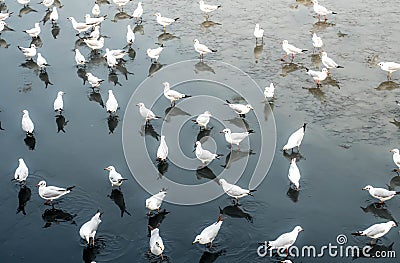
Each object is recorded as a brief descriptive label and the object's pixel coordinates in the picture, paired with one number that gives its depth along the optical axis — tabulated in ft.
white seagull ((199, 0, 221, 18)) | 79.30
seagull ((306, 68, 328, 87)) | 61.26
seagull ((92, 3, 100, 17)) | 79.10
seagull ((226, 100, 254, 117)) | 56.13
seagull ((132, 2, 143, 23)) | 78.64
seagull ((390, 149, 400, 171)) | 47.96
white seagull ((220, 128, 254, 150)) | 51.61
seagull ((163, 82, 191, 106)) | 58.70
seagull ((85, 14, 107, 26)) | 75.67
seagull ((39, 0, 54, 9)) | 83.87
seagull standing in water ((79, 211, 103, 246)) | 40.19
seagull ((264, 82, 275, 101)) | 58.75
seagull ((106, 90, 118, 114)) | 57.26
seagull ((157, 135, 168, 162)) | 49.85
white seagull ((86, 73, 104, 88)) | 61.57
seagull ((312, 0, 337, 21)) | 77.51
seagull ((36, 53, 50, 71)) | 66.54
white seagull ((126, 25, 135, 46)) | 71.61
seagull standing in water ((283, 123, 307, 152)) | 50.71
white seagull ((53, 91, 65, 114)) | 57.82
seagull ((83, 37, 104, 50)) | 69.97
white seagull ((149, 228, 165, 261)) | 38.60
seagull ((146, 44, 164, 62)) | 67.62
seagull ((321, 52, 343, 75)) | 63.52
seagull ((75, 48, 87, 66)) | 66.54
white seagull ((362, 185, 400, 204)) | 44.21
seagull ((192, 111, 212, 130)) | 54.34
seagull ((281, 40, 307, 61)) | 66.90
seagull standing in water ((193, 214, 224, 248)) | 39.84
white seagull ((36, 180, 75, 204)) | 44.55
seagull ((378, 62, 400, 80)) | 62.18
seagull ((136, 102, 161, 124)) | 56.13
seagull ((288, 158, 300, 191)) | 46.19
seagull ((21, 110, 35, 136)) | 53.98
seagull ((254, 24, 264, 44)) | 71.68
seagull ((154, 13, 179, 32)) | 75.72
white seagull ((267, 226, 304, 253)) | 39.45
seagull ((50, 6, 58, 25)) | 79.07
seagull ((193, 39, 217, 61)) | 67.72
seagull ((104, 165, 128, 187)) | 46.41
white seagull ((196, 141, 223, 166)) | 49.29
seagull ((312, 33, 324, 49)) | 68.50
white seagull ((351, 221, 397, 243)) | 40.24
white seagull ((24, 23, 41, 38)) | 74.49
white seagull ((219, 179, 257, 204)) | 44.65
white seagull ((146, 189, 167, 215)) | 43.24
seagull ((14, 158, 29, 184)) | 46.75
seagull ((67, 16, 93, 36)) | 74.43
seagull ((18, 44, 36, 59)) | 68.90
